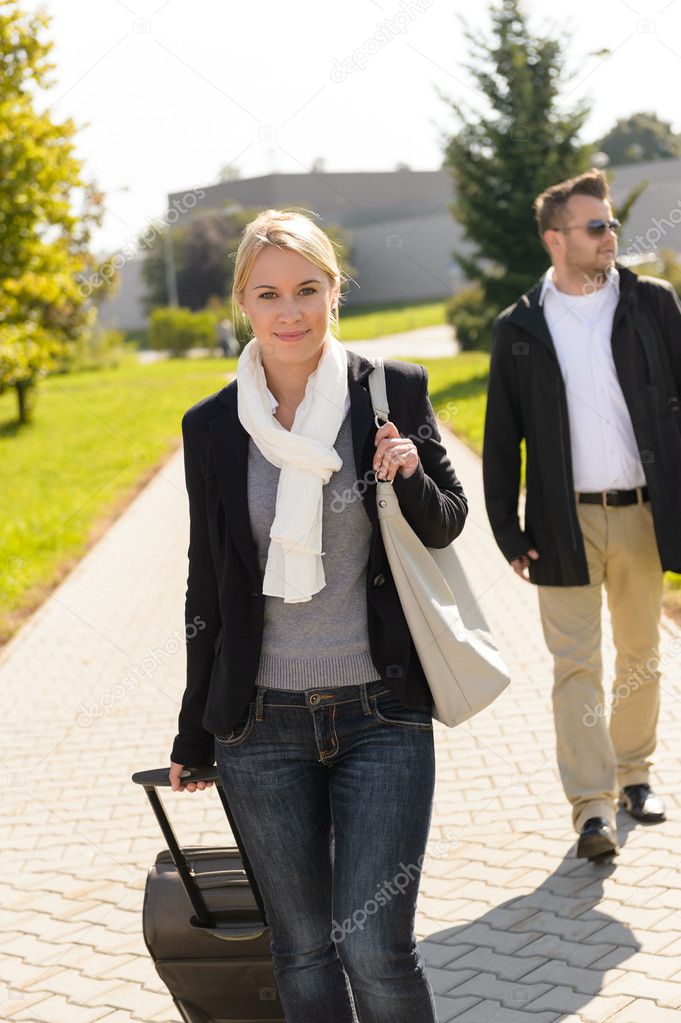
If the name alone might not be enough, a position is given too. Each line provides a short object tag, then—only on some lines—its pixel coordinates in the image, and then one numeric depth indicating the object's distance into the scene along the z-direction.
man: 4.49
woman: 2.58
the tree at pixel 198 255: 58.94
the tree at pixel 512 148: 23.69
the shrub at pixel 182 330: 51.88
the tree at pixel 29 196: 12.14
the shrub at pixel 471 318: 26.23
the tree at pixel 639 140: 71.56
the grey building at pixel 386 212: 56.69
